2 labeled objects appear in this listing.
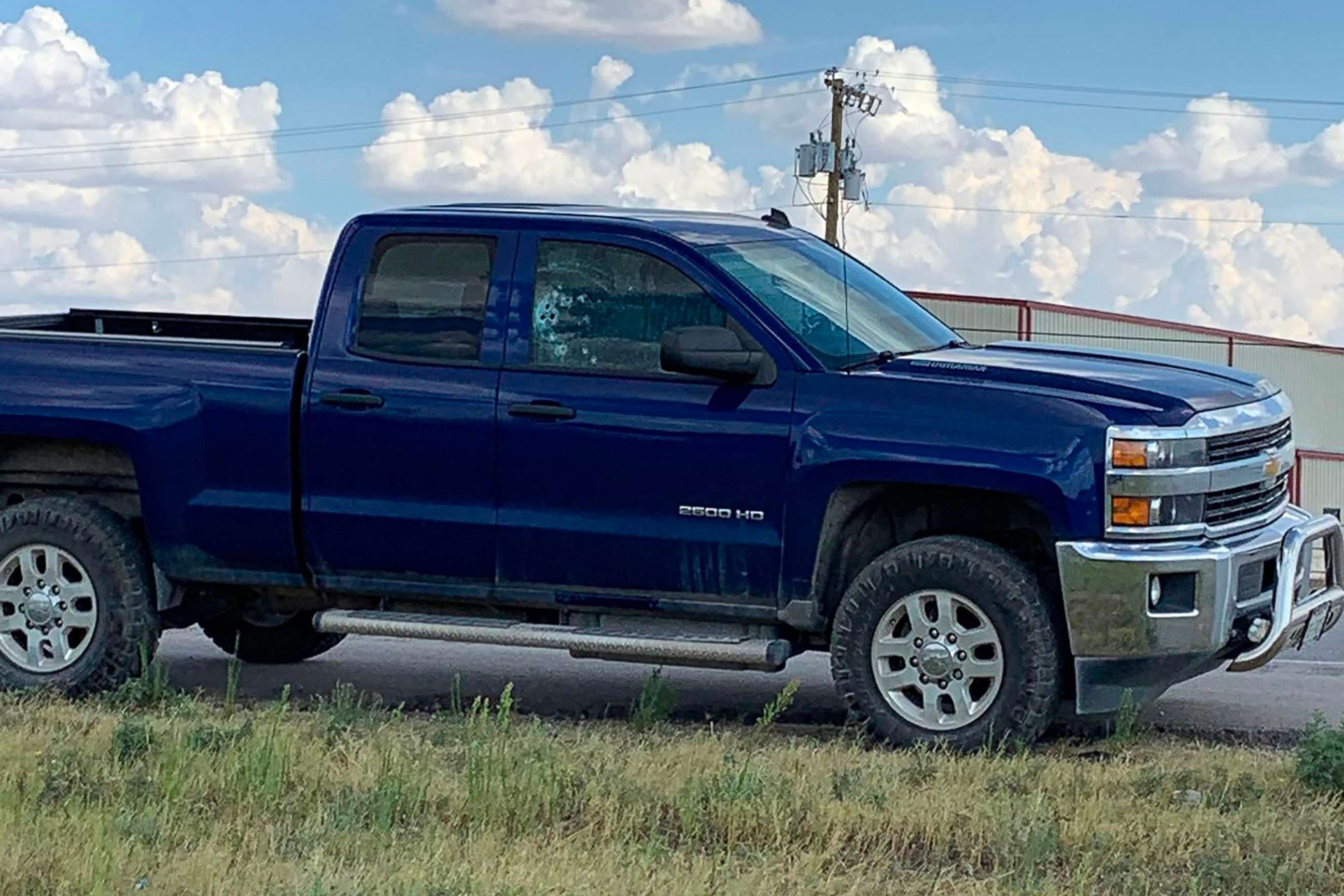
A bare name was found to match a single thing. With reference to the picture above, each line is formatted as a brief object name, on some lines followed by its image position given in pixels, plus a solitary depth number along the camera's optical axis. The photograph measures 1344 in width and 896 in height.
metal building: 46.22
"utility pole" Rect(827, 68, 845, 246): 46.12
